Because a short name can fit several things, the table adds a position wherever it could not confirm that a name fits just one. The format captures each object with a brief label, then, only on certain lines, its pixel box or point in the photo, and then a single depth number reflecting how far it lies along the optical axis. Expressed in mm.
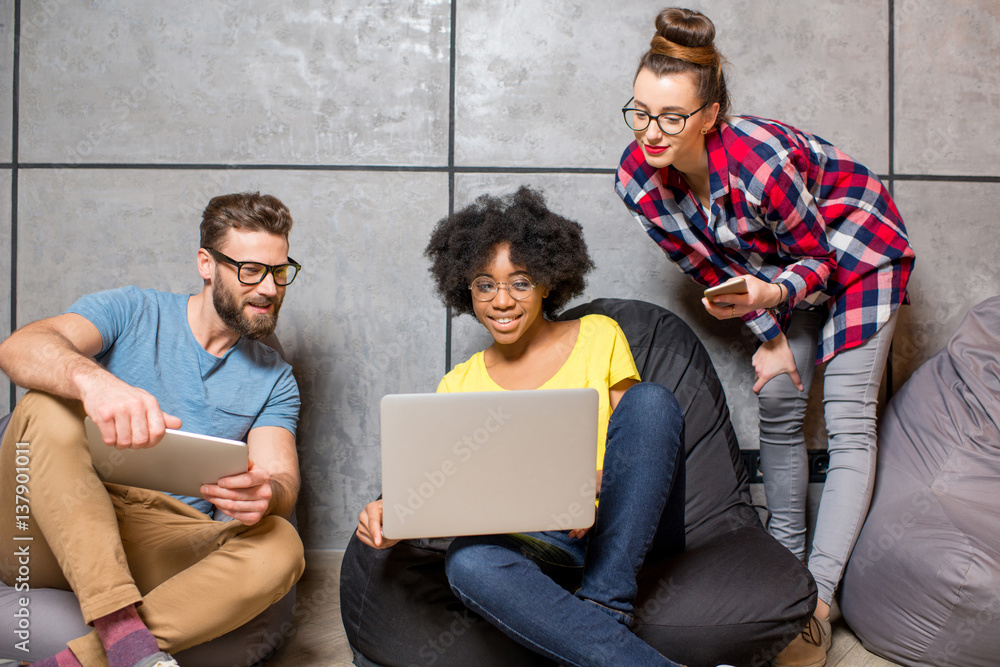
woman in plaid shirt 1482
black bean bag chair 1288
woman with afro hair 1141
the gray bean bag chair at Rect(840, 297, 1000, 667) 1392
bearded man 1140
